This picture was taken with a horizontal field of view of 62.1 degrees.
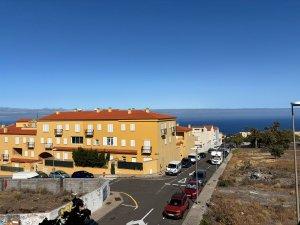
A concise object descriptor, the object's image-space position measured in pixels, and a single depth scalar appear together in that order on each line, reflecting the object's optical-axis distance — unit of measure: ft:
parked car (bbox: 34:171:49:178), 118.78
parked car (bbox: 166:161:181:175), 127.19
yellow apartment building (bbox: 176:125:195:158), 171.51
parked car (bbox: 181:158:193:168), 148.90
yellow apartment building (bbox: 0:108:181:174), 134.18
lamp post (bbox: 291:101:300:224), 41.25
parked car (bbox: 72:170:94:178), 118.13
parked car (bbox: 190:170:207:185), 114.33
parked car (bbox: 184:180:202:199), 90.94
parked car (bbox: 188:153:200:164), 159.14
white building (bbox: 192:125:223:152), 209.57
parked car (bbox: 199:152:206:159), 184.87
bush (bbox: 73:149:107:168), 133.30
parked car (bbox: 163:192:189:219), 74.45
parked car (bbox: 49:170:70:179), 117.78
